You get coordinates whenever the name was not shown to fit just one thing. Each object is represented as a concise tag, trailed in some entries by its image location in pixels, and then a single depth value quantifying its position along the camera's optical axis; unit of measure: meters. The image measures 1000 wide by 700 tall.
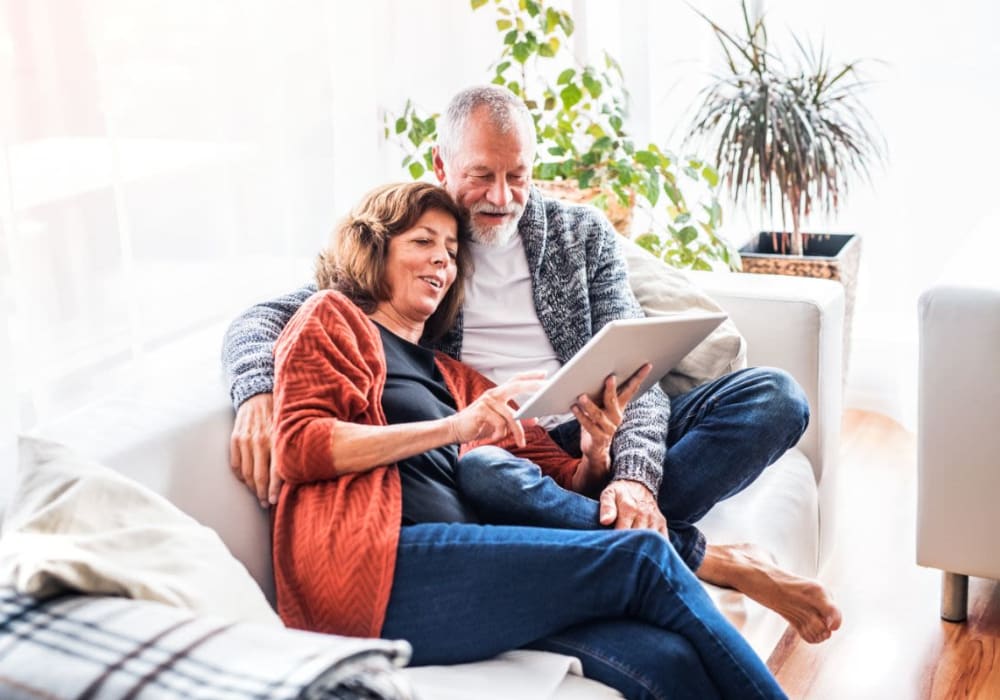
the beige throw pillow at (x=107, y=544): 1.21
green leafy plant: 2.95
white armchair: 2.23
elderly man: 1.88
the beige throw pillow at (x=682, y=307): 2.28
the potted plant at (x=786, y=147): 3.09
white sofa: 1.62
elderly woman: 1.59
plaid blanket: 1.05
